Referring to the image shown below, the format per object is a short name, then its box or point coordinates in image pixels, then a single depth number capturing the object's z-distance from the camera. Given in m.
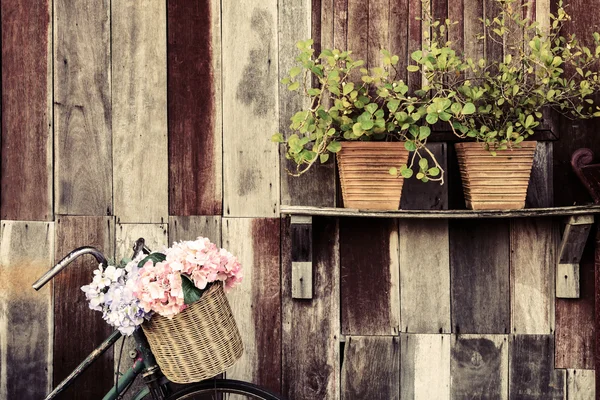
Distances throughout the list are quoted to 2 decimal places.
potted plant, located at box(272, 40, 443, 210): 2.19
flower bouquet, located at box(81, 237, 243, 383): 1.80
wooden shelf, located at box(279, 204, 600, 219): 2.25
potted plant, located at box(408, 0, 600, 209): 2.20
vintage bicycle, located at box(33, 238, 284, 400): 1.99
